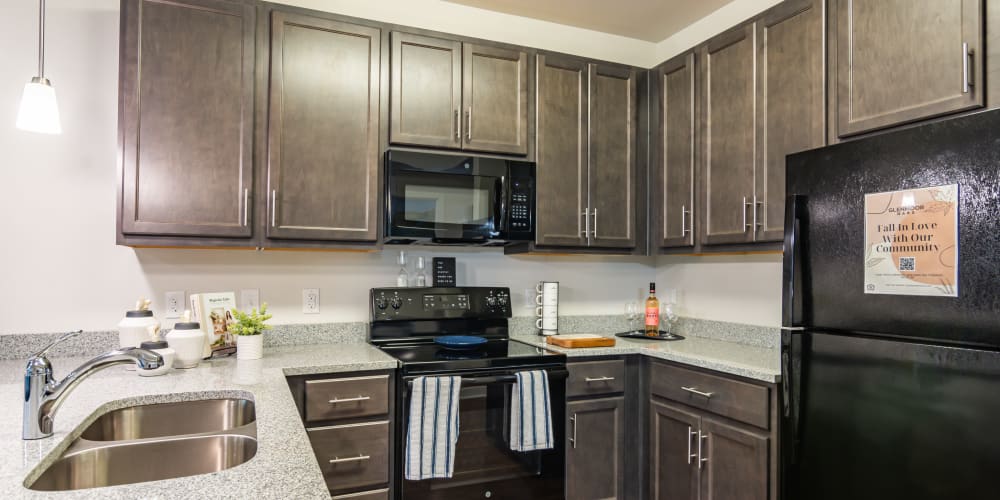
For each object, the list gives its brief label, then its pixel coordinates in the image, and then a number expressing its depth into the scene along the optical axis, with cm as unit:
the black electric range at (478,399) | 218
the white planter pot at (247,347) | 218
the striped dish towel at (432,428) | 211
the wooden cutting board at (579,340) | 253
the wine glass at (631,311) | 296
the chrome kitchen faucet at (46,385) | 118
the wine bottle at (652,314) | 294
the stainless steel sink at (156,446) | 124
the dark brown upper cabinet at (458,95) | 245
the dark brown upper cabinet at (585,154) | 270
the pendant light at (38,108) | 167
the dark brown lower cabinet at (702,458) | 201
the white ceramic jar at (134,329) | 197
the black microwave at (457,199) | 239
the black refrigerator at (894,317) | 130
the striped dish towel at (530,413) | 227
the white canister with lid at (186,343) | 197
